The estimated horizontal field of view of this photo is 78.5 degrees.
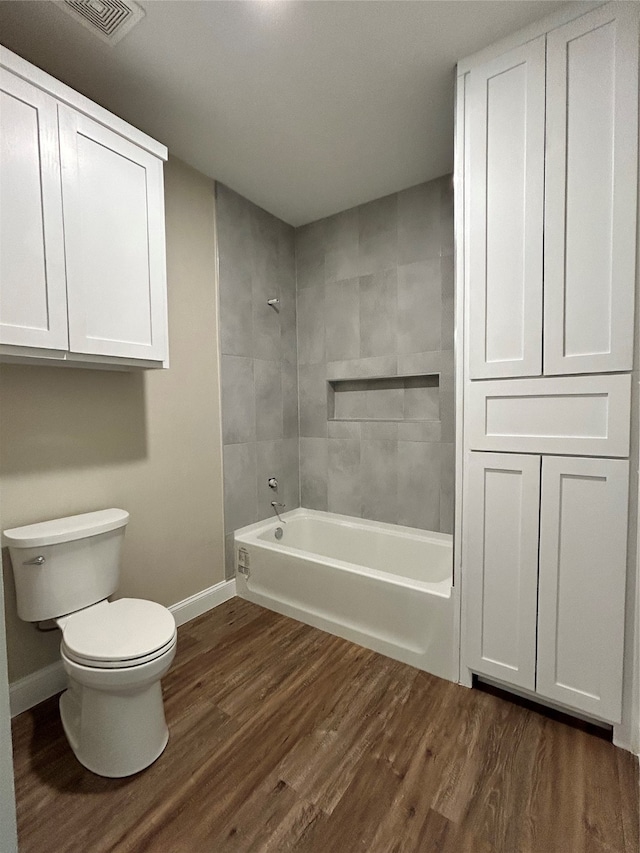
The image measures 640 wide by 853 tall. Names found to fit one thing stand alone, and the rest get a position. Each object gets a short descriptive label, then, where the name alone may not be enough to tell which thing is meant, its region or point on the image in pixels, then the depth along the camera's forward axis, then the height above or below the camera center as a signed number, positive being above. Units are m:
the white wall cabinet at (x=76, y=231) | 1.27 +0.67
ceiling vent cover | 1.29 +1.34
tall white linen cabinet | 1.30 +0.20
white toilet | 1.24 -0.75
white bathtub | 1.76 -0.94
